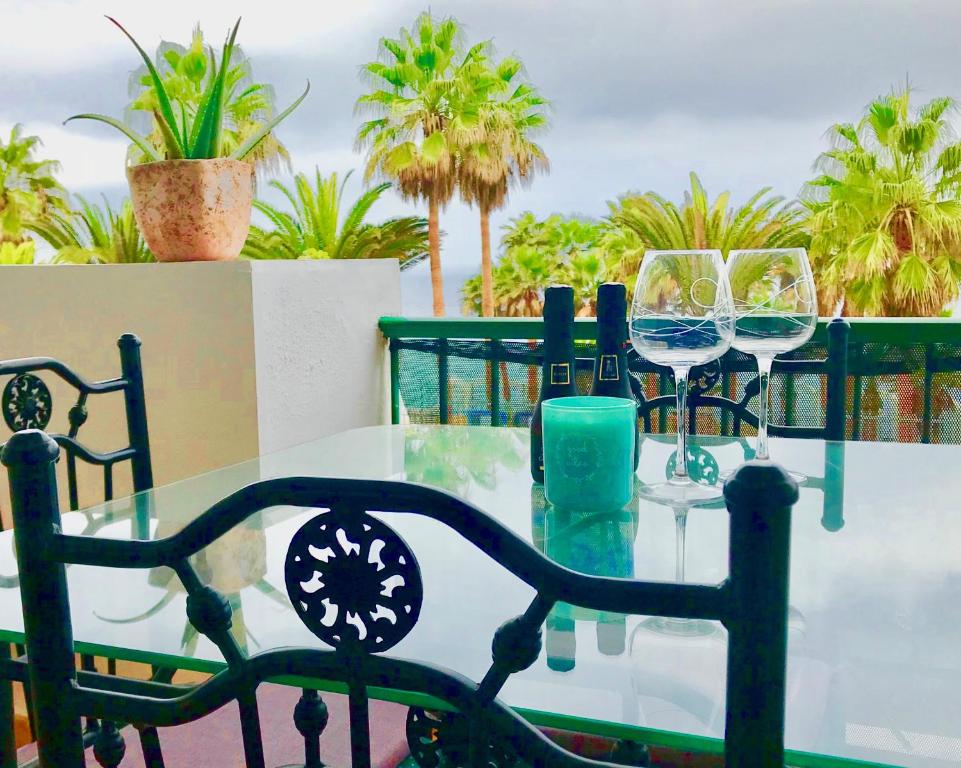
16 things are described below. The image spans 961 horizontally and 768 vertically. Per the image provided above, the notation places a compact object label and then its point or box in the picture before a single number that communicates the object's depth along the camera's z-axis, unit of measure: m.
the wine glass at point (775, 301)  1.23
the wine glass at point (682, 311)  1.14
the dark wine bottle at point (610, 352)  1.27
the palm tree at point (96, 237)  13.56
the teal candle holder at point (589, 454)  1.15
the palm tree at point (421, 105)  20.97
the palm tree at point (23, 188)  21.52
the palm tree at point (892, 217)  17.67
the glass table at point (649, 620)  0.64
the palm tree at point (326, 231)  16.42
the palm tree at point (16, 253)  18.83
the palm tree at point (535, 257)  25.39
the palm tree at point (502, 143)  21.47
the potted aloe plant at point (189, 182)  2.59
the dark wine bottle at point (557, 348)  1.24
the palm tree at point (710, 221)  18.66
